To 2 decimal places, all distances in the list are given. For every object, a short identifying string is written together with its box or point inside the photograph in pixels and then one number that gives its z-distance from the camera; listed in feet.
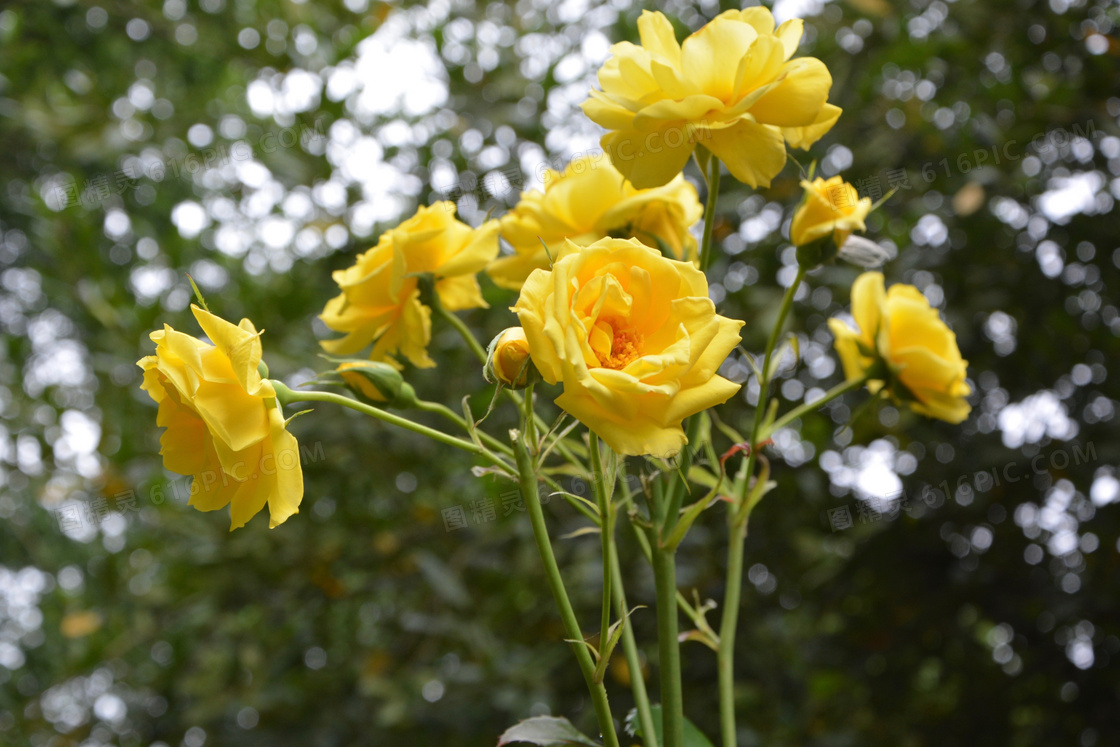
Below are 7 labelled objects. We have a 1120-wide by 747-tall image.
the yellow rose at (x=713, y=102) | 1.41
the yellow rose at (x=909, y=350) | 1.94
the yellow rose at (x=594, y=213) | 1.69
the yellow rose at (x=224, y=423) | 1.18
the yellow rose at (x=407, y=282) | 1.73
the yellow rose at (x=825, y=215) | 1.76
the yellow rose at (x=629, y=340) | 1.10
